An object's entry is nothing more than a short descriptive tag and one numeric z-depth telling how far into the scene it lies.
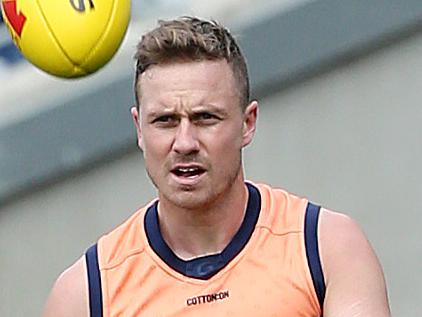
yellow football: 9.87
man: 7.35
